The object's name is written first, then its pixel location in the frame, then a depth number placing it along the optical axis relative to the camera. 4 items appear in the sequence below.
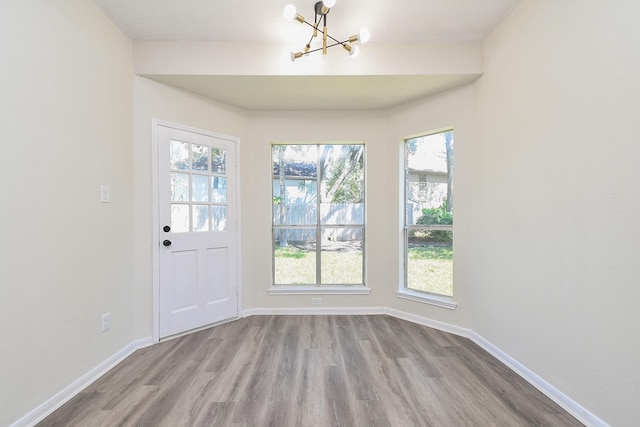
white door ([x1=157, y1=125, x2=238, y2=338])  2.65
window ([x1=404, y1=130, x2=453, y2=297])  2.96
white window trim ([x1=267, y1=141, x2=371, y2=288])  3.32
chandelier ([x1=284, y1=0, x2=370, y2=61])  1.82
